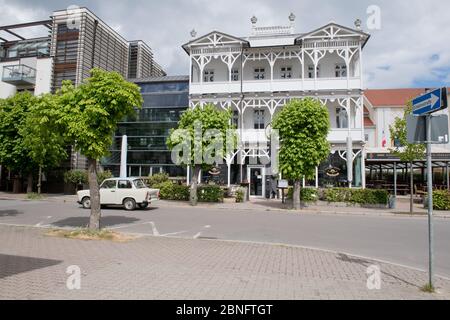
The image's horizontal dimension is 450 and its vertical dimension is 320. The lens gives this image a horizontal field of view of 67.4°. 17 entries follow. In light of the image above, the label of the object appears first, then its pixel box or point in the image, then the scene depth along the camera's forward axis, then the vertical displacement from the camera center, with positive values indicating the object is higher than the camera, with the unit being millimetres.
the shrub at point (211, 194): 22016 -961
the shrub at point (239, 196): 22203 -1056
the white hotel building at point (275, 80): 25328 +7865
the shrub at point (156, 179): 26141 -93
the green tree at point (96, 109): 9273 +1891
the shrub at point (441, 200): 19047 -859
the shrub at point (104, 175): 26591 +135
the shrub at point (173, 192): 22828 -904
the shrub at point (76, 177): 27109 -80
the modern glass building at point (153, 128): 30656 +4612
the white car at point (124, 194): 17344 -890
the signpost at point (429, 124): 5266 +1028
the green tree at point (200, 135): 19250 +2533
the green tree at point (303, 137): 18344 +2421
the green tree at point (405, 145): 18109 +2093
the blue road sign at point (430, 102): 5164 +1324
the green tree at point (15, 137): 25469 +2829
